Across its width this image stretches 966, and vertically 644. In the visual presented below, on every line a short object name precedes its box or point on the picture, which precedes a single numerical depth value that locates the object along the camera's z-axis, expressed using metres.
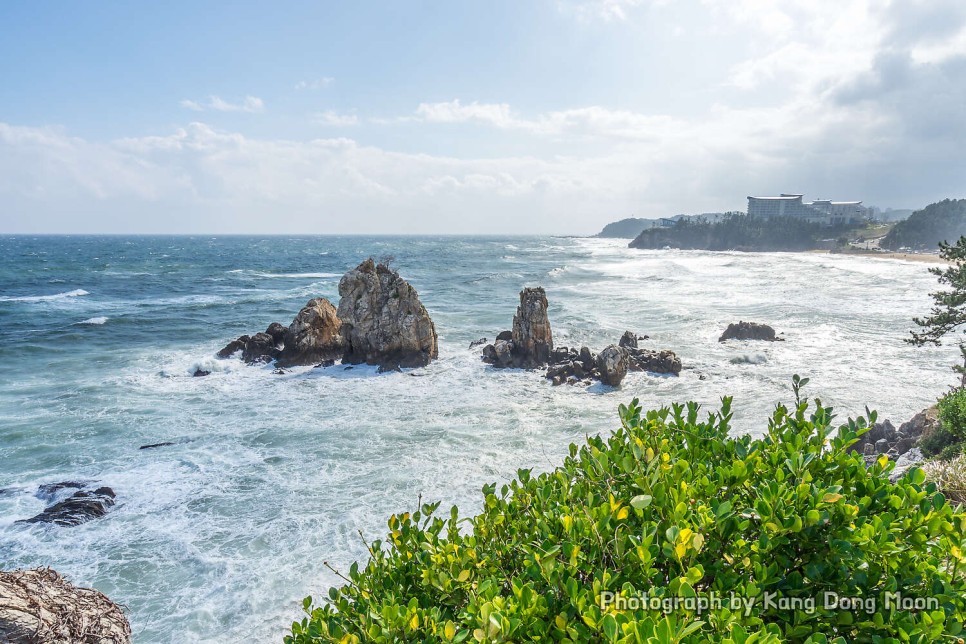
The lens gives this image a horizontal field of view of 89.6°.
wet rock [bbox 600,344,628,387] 21.47
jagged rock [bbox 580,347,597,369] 23.12
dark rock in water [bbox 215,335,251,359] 26.75
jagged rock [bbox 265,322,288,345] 27.67
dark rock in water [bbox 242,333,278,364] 26.05
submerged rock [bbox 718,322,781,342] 28.52
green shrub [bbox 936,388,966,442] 11.21
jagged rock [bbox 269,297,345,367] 25.88
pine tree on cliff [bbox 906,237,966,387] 15.37
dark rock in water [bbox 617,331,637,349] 26.38
